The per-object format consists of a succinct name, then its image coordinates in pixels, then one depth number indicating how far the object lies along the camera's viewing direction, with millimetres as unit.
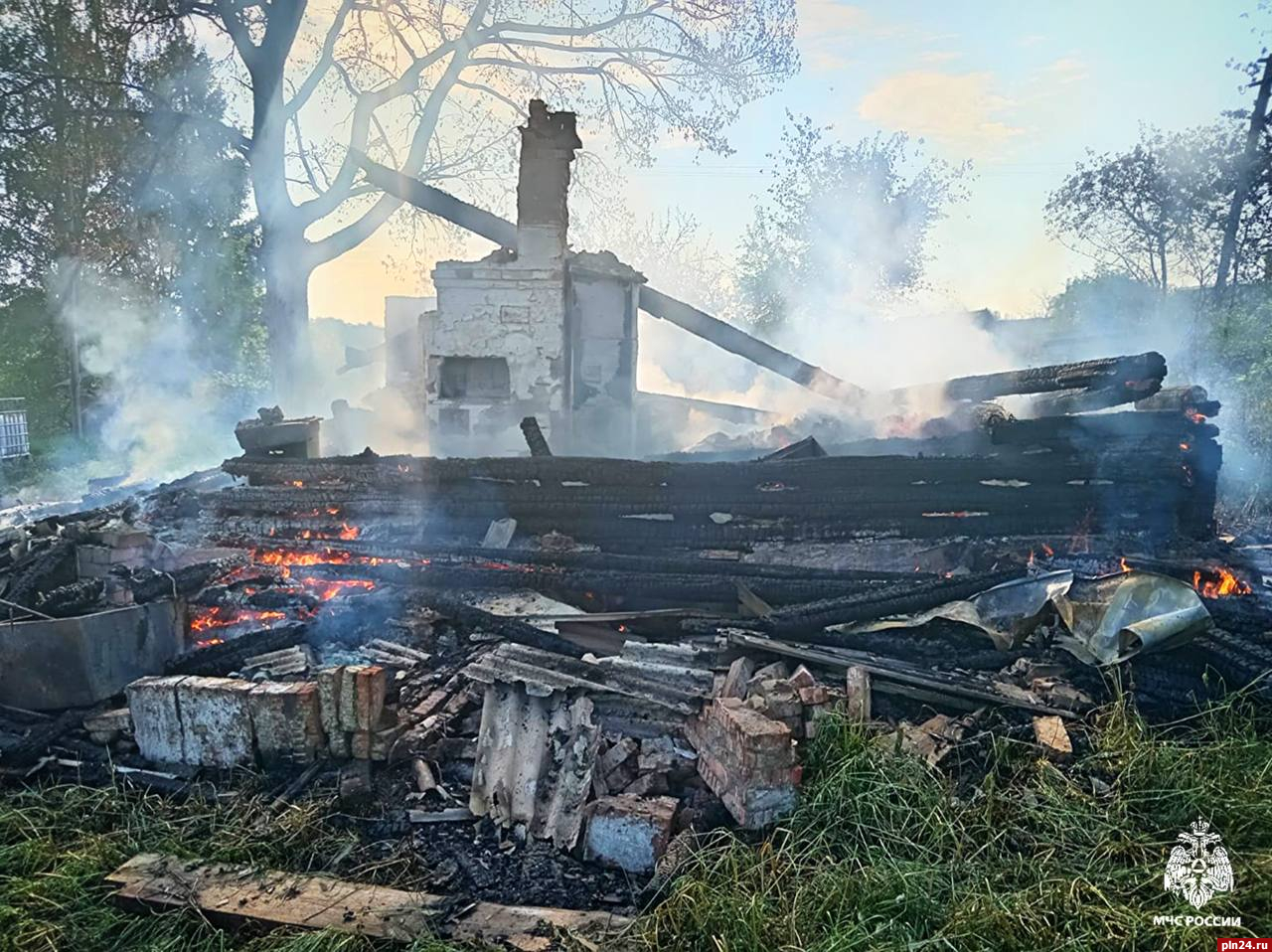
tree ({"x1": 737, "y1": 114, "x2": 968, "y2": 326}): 28109
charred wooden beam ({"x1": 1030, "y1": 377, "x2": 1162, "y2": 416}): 9742
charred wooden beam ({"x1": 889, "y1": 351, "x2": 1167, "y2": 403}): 9672
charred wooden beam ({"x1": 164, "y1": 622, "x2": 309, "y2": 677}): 5465
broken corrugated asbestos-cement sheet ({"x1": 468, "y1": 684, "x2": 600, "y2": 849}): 4031
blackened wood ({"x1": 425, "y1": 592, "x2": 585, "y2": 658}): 5543
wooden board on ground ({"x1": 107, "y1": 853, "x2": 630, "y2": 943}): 3291
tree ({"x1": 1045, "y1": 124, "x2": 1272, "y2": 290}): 16000
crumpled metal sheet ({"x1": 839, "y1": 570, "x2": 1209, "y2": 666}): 5016
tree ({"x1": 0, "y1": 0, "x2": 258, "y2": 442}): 16891
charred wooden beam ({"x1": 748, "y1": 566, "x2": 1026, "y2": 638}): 5656
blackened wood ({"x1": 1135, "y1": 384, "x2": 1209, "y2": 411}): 8742
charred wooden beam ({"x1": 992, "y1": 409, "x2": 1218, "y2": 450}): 8469
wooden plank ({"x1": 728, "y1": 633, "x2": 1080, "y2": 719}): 4766
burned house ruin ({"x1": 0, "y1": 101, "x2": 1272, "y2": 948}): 4020
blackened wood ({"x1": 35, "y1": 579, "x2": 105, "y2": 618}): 5457
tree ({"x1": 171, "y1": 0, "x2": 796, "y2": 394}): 18094
